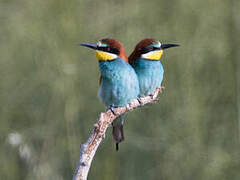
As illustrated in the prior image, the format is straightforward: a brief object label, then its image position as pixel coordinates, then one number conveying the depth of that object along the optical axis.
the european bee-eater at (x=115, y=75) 6.05
